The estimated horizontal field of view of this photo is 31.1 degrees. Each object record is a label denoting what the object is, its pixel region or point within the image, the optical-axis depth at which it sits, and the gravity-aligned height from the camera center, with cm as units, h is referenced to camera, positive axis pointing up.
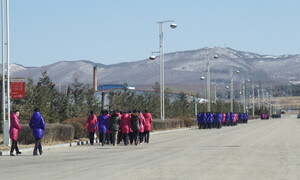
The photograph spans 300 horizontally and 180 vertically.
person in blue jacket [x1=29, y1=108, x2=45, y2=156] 1875 -18
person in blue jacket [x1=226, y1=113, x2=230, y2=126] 6094 +12
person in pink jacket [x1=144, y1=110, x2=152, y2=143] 2656 -18
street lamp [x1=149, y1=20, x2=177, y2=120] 4556 +576
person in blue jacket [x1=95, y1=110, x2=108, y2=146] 2488 -14
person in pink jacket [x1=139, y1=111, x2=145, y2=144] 2577 -36
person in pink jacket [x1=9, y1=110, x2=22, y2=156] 1886 -21
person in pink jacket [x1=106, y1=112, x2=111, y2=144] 2566 -68
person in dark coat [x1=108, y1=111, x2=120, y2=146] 2456 -19
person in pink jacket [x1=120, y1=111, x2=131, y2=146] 2497 -20
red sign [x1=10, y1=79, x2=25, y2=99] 2281 +144
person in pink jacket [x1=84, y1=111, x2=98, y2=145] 2548 -19
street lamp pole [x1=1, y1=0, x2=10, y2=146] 2231 +219
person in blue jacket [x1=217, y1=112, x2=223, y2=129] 5278 +6
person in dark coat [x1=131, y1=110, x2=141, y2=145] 2517 -16
